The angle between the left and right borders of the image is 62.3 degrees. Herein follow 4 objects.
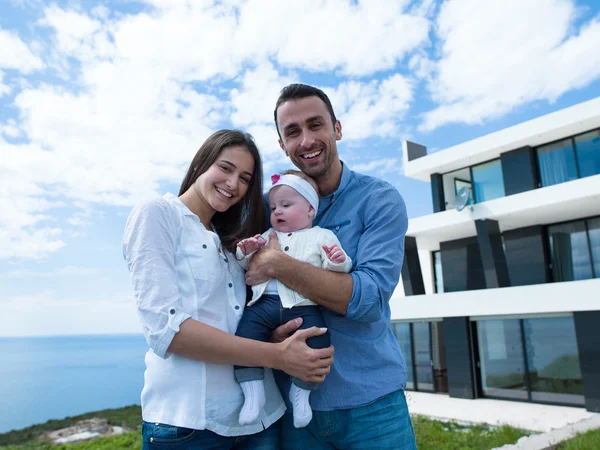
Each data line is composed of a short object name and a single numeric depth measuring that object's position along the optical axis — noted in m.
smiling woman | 1.97
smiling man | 2.24
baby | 2.15
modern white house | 13.18
